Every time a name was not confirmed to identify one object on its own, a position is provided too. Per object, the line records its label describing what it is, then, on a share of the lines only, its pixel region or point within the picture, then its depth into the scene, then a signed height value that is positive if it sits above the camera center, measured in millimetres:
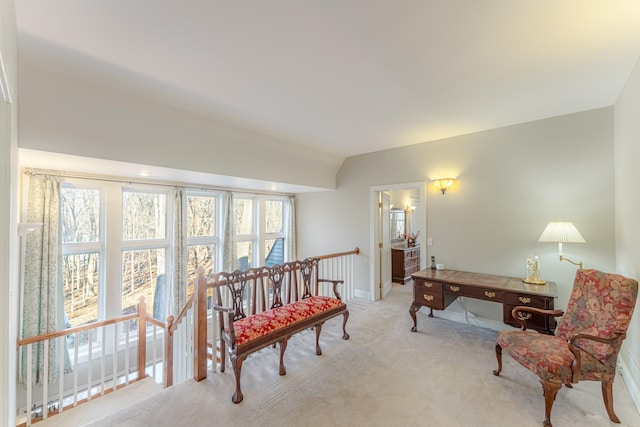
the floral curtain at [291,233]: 5992 -367
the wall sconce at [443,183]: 3924 +507
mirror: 6504 -186
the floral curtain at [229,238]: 4969 -409
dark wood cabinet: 6133 -1113
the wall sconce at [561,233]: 2768 -183
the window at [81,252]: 3512 -473
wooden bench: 2373 -1027
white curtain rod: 3189 +542
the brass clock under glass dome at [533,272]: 3097 -673
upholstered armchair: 1938 -1025
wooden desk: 2674 -870
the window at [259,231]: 5500 -315
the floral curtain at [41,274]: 3072 -673
